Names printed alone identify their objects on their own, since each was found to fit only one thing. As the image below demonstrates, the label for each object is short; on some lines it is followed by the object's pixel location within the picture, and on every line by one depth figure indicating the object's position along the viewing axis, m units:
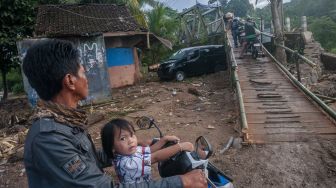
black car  16.19
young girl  2.27
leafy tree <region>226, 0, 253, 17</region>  46.88
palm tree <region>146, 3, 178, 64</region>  22.56
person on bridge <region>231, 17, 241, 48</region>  16.11
